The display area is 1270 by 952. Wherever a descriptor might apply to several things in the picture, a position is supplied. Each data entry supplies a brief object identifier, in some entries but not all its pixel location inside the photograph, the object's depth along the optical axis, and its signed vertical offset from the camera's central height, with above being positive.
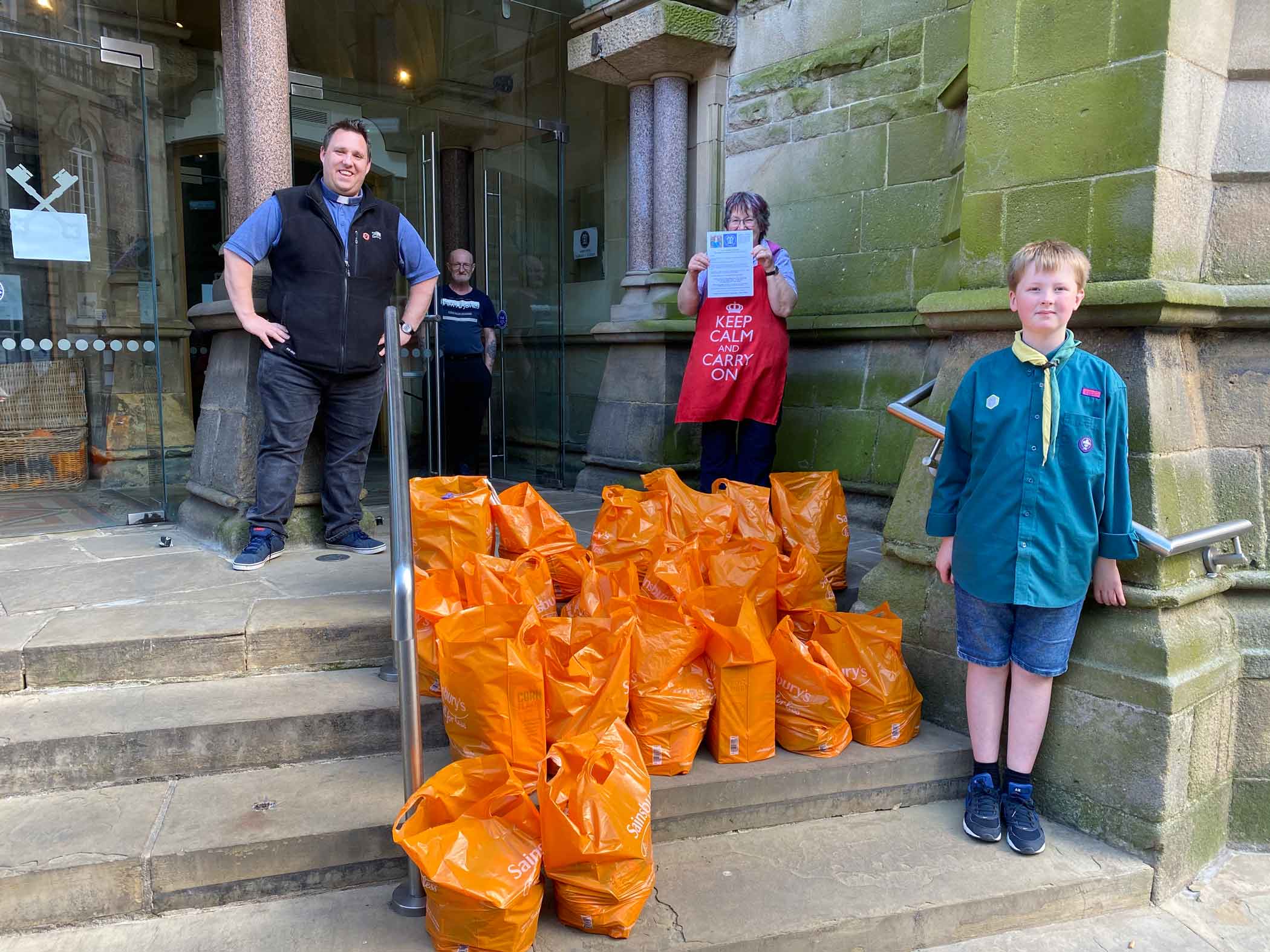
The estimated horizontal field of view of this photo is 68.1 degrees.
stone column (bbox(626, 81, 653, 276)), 6.10 +1.18
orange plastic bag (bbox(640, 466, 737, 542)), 3.67 -0.59
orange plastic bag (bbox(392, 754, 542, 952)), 1.99 -1.07
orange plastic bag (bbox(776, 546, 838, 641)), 3.15 -0.79
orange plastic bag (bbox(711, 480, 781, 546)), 3.81 -0.60
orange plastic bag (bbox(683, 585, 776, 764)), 2.75 -0.95
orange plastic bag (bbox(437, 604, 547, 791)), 2.39 -0.82
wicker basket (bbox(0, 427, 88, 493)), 5.10 -0.57
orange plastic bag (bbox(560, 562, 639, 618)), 2.98 -0.73
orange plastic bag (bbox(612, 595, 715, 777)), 2.68 -0.95
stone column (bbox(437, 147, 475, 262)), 7.25 +1.24
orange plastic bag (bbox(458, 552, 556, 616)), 2.78 -0.66
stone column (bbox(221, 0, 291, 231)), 4.19 +1.17
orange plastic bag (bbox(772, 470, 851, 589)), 3.80 -0.64
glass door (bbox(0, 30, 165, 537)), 5.01 +0.33
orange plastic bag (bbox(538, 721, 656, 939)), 2.09 -1.05
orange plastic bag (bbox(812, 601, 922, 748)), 2.93 -0.97
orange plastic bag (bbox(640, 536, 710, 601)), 3.00 -0.68
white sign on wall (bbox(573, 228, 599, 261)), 7.04 +0.89
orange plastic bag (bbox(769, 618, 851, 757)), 2.83 -1.02
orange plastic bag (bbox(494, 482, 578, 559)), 3.34 -0.59
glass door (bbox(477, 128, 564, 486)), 6.51 +0.46
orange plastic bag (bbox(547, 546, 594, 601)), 3.35 -0.74
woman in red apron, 4.43 +0.01
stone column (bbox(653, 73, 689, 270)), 5.97 +1.24
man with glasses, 5.90 +0.03
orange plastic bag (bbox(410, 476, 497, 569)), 3.24 -0.57
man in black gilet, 3.74 +0.24
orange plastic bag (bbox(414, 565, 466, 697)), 2.72 -0.72
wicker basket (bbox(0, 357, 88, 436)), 5.07 -0.22
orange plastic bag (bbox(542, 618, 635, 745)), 2.47 -0.84
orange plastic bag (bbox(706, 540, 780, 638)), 3.13 -0.70
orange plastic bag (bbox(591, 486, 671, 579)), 3.53 -0.63
